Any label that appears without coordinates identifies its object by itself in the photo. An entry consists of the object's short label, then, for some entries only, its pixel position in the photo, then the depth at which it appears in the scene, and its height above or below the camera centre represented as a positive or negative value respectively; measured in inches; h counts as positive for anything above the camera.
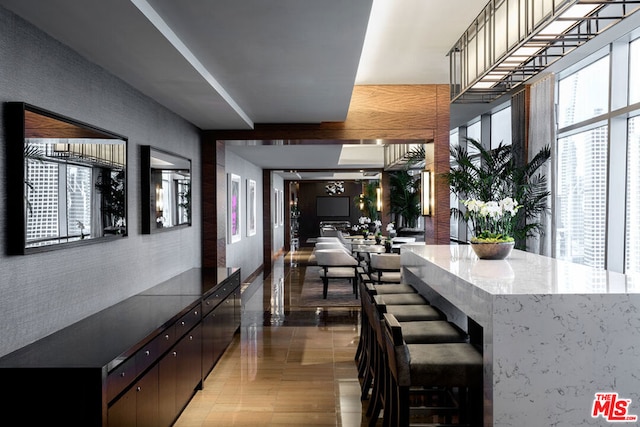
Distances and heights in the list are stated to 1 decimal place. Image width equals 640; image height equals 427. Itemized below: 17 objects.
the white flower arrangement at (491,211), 147.8 -3.0
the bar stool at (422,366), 100.2 -32.4
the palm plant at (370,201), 730.2 -0.2
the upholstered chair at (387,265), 292.7 -37.3
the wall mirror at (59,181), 100.0 +4.5
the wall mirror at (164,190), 171.3 +4.0
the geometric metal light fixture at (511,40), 108.9 +39.8
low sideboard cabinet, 89.6 -32.5
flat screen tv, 903.7 -9.0
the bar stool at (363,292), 160.7 -31.2
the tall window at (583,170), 218.8 +14.0
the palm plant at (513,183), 243.4 +8.5
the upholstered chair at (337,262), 312.8 -37.9
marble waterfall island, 89.5 -26.3
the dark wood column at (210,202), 252.8 -0.6
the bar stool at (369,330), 134.5 -38.5
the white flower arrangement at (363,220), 502.7 -19.0
